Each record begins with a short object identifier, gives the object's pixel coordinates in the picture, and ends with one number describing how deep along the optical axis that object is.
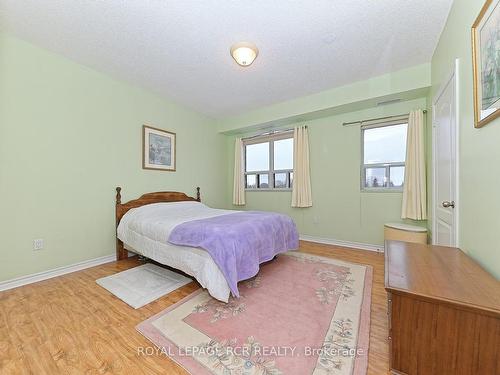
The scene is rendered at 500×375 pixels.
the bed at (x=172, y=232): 1.84
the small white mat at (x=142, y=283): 1.96
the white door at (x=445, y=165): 1.80
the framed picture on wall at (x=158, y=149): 3.45
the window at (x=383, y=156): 3.28
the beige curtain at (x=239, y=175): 4.85
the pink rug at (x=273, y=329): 1.23
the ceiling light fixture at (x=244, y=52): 2.16
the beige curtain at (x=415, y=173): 2.96
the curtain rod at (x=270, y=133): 4.33
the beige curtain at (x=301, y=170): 3.99
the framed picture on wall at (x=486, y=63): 1.13
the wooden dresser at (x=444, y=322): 0.87
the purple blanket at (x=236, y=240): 1.86
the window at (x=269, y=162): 4.38
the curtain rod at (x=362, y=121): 3.19
